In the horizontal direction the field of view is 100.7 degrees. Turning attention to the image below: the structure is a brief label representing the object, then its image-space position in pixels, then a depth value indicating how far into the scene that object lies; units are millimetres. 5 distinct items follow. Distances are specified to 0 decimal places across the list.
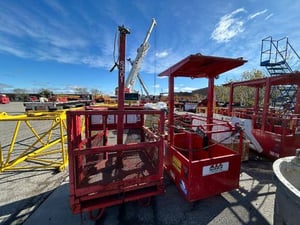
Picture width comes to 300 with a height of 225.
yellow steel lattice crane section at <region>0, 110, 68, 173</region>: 3263
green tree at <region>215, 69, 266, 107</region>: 16160
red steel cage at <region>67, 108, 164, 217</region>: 1757
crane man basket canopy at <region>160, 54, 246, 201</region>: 2188
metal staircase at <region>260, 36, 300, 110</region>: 6556
